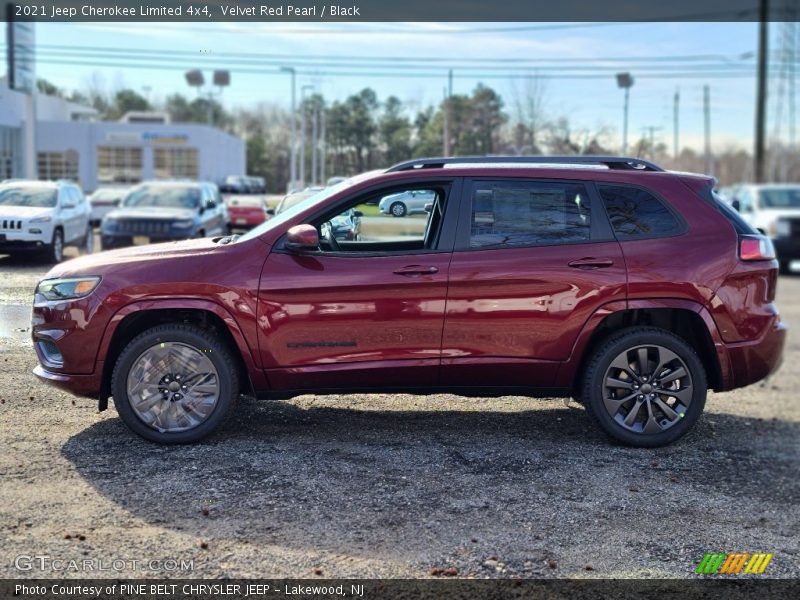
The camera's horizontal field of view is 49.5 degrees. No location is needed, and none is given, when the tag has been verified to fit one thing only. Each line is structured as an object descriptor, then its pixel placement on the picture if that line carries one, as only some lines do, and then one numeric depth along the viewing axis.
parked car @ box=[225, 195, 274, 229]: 17.77
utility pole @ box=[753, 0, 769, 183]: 22.72
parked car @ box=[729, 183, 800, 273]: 18.94
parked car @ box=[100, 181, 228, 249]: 8.41
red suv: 5.45
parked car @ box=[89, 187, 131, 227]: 21.34
